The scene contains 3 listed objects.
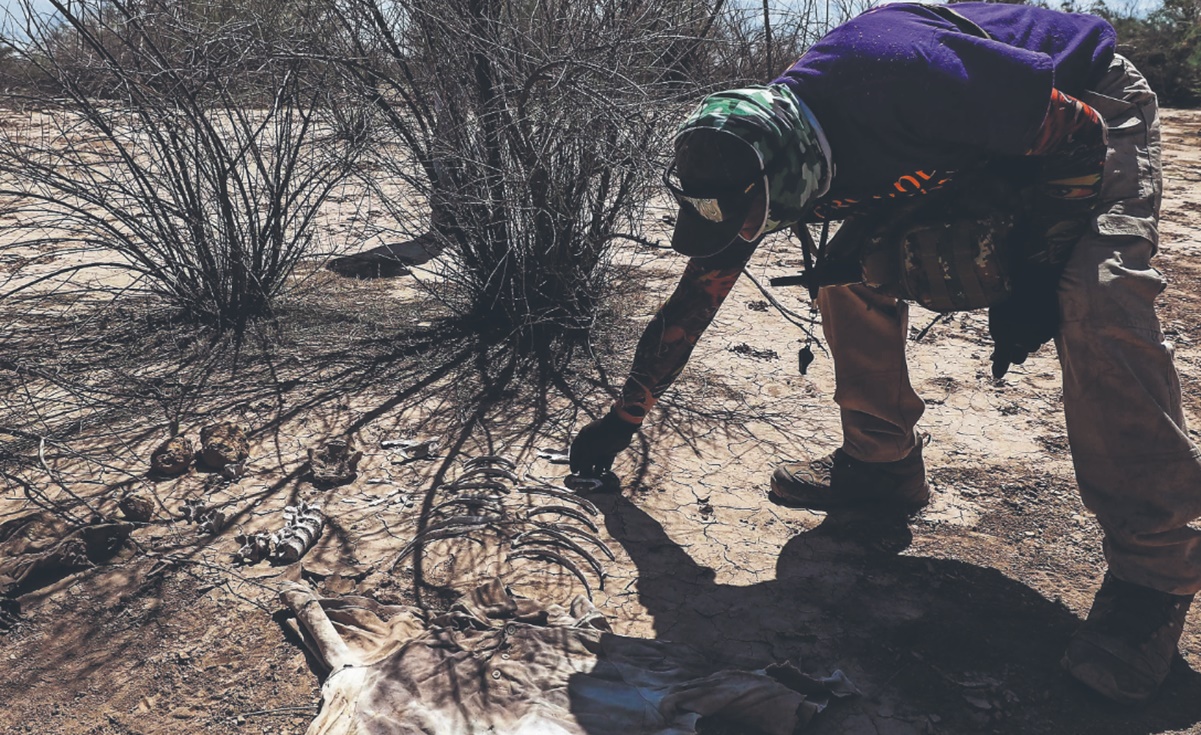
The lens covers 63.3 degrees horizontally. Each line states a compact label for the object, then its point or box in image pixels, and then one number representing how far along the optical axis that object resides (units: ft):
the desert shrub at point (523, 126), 12.14
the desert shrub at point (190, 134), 12.48
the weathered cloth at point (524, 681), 6.97
